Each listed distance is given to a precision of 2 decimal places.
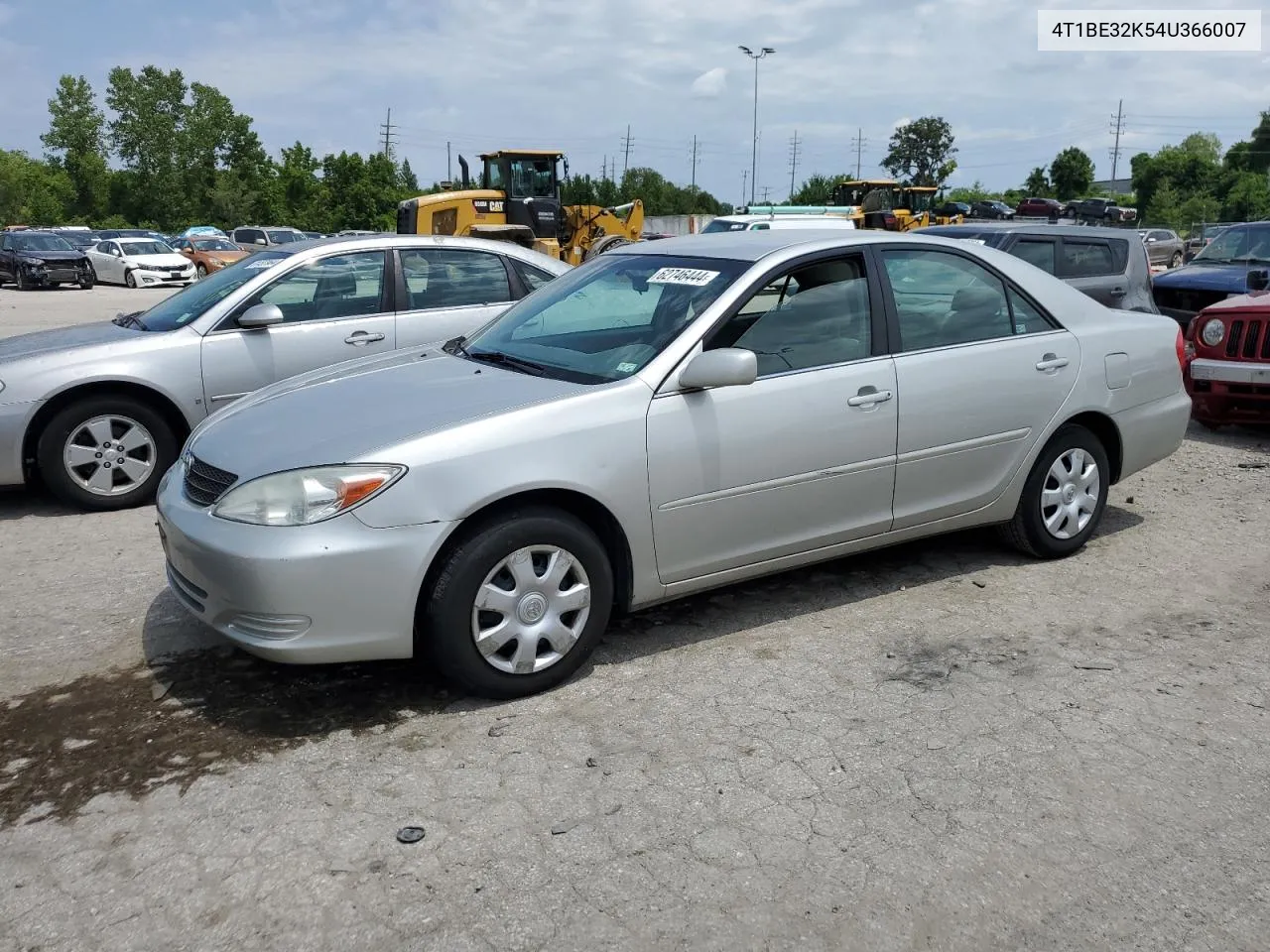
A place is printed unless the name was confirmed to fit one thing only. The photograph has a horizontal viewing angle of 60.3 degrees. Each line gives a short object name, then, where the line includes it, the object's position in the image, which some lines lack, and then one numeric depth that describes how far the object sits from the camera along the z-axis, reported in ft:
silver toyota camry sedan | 12.02
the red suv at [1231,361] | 27.66
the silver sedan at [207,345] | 20.76
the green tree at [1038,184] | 289.53
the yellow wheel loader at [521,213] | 71.05
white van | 65.60
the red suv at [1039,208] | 121.90
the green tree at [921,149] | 370.94
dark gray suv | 30.96
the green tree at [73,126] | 307.17
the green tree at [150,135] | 287.69
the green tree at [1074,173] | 283.38
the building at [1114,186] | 346.74
